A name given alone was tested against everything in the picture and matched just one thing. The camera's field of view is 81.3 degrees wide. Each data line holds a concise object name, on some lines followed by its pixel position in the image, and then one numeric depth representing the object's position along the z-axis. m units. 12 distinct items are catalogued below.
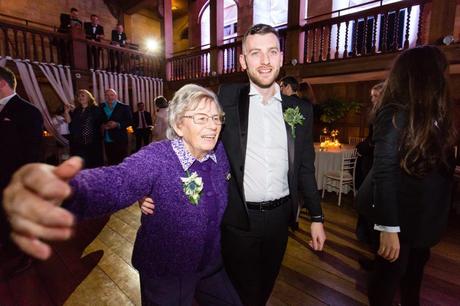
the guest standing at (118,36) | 9.62
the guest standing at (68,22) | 7.97
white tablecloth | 4.46
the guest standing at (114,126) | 4.76
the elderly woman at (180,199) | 0.96
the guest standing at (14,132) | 2.35
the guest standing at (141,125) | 7.62
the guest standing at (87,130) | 4.16
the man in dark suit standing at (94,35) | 8.38
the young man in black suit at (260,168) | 1.37
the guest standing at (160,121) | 4.30
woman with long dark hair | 1.27
